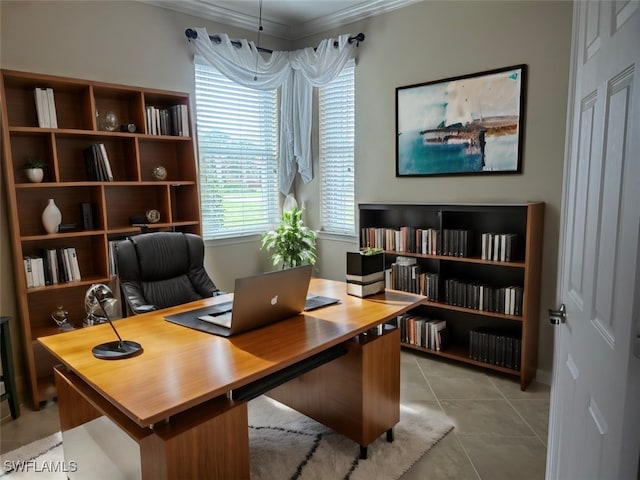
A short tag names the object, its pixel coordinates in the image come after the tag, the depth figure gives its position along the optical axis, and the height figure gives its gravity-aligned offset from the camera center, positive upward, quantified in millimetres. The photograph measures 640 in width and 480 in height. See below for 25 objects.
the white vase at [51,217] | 2928 -193
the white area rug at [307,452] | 2131 -1393
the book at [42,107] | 2813 +526
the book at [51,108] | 2857 +527
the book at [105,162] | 3110 +183
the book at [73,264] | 3016 -526
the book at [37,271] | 2854 -534
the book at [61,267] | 2977 -535
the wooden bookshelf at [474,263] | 2941 -607
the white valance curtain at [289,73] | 3754 +1014
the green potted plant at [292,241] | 4105 -537
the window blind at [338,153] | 4086 +295
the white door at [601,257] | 922 -207
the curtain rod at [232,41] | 3570 +1247
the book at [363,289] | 2432 -593
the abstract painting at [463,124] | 3055 +427
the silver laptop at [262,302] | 1791 -511
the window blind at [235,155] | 3928 +287
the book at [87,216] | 3111 -198
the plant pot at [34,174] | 2842 +97
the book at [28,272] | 2821 -535
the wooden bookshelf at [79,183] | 2811 +33
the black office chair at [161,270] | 2754 -560
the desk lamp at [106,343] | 1649 -622
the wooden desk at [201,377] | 1389 -641
